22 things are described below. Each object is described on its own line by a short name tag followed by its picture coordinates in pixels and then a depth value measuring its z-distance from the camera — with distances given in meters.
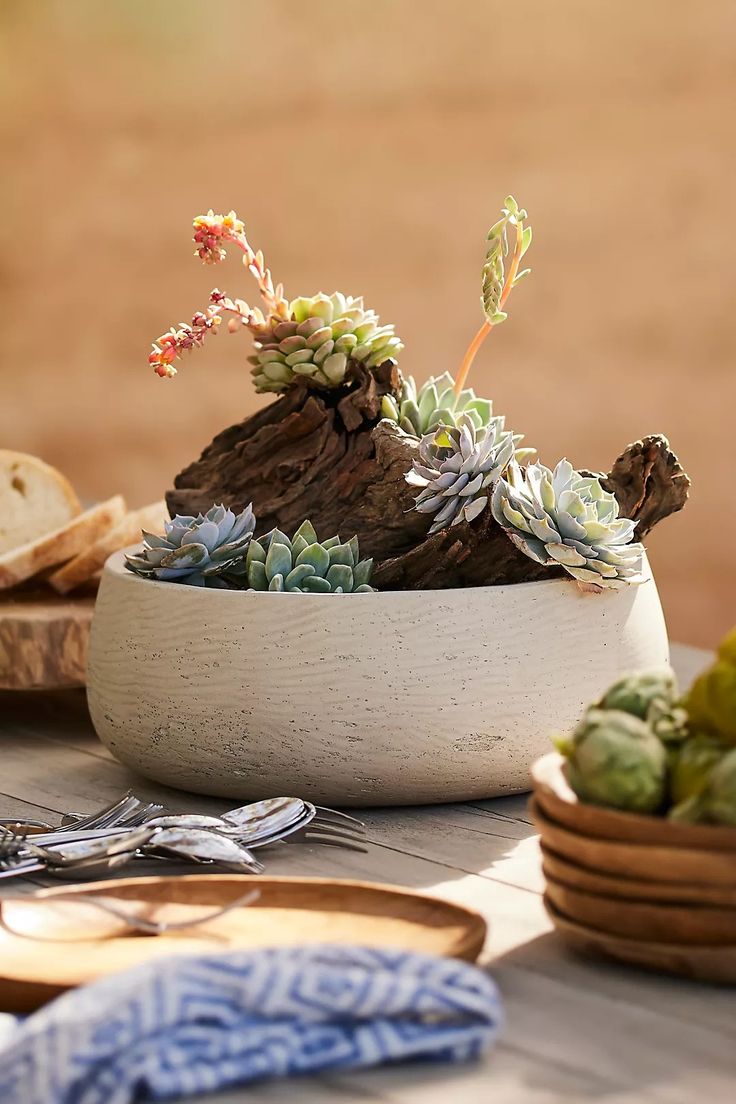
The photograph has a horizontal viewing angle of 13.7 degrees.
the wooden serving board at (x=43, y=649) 2.12
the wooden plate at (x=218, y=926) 1.62
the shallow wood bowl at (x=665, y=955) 1.61
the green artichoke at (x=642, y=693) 1.65
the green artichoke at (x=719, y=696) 1.61
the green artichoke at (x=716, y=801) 1.59
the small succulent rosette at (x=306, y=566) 1.91
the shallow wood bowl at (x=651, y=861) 1.59
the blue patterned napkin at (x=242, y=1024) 1.50
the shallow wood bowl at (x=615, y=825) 1.59
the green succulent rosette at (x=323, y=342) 2.03
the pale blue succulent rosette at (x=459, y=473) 1.91
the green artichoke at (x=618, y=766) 1.61
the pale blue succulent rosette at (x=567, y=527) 1.89
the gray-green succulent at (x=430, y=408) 2.01
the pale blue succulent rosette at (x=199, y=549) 1.94
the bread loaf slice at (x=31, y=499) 2.34
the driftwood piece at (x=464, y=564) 1.92
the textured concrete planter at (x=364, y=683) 1.87
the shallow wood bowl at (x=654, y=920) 1.59
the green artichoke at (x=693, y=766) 1.61
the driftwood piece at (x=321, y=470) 1.97
